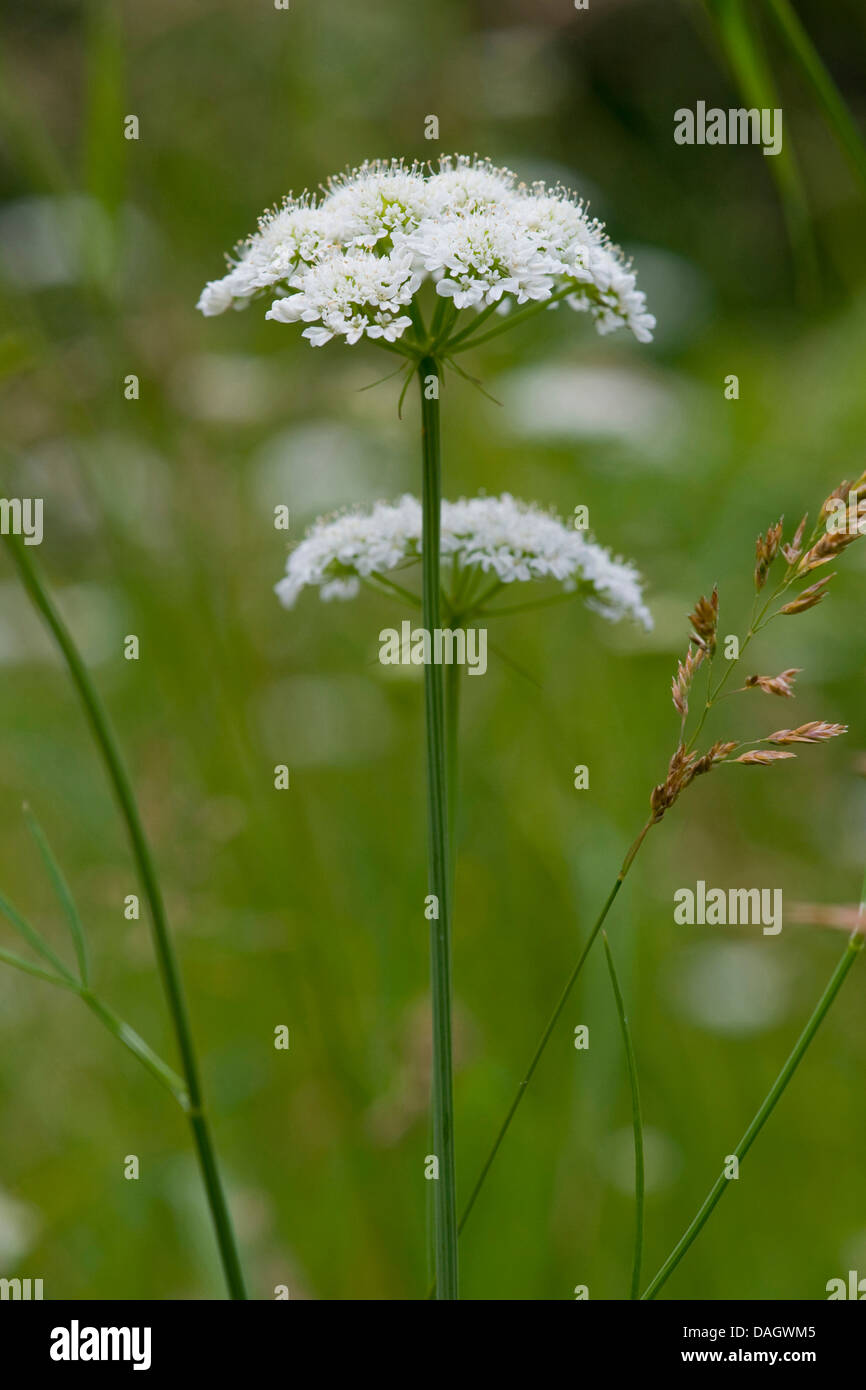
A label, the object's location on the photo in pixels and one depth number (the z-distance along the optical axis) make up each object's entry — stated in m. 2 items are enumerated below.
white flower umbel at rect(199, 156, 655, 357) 0.45
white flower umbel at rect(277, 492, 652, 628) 0.48
